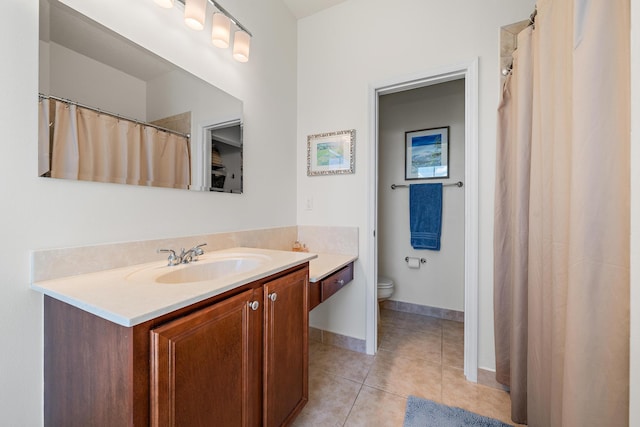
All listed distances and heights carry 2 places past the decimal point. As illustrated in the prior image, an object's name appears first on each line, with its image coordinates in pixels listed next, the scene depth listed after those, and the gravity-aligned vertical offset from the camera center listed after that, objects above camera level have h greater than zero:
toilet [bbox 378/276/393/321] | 2.52 -0.76
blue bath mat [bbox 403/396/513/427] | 1.32 -1.09
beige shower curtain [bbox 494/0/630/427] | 0.64 -0.02
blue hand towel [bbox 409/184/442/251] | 2.58 -0.03
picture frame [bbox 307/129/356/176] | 1.98 +0.47
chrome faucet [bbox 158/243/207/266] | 1.10 -0.20
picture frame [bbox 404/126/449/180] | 2.59 +0.61
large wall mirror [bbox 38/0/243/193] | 0.89 +0.42
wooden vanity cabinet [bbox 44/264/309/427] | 0.61 -0.44
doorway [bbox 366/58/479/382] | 1.64 +0.09
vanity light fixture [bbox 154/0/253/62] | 1.25 +1.00
